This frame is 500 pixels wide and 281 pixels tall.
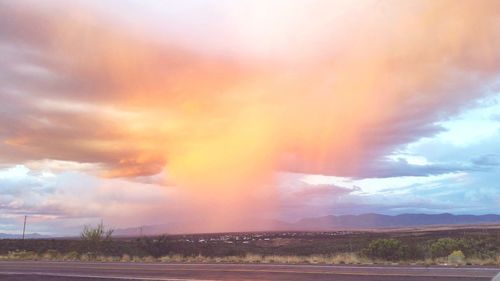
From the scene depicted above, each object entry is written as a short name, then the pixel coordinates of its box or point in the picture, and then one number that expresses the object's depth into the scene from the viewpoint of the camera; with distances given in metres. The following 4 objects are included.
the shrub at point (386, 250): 36.62
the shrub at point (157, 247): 53.59
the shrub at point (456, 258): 28.63
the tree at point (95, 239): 52.81
